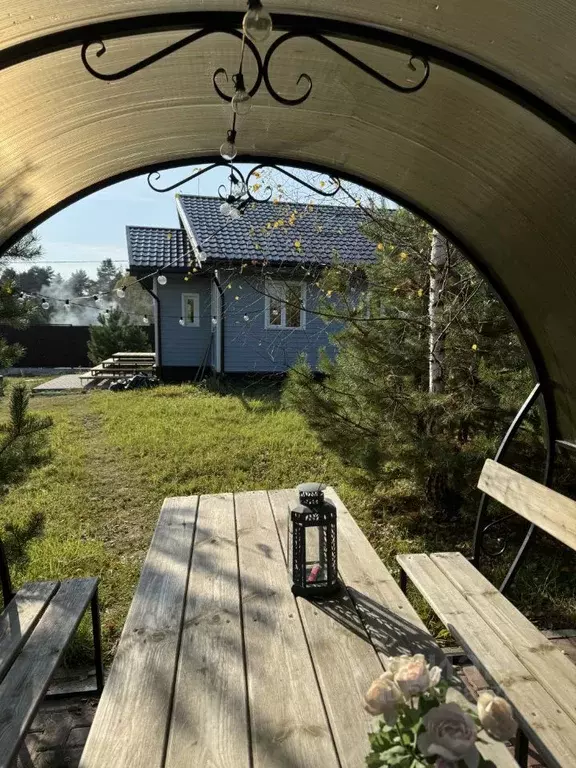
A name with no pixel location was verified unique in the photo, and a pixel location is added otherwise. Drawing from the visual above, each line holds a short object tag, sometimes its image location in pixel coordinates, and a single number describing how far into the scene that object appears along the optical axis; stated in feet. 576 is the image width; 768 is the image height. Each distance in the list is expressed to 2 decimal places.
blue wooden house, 42.50
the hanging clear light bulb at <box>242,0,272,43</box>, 4.37
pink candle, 7.52
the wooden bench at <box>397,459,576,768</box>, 5.60
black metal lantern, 7.22
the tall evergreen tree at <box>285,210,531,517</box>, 14.29
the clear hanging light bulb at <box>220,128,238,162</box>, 7.25
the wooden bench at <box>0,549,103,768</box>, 5.74
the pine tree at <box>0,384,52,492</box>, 9.90
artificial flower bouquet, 2.90
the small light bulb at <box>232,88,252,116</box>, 5.53
